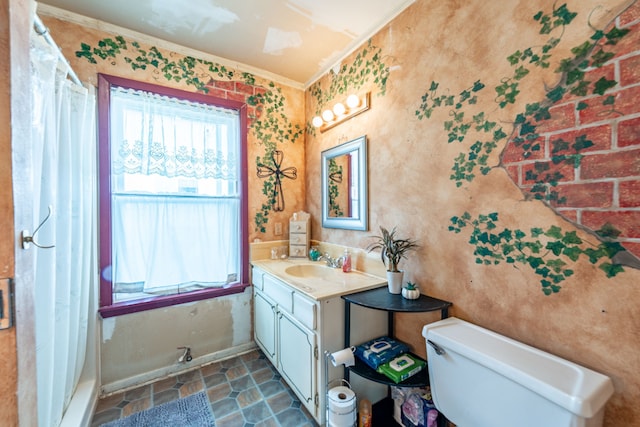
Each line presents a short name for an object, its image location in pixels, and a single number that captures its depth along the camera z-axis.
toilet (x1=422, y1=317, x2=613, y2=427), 0.74
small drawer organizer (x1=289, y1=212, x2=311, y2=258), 2.34
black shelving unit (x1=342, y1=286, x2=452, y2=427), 1.23
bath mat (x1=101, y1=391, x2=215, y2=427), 1.49
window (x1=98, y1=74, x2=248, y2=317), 1.77
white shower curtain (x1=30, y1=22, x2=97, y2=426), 1.06
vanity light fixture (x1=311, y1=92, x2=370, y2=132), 1.82
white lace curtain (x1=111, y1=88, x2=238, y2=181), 1.79
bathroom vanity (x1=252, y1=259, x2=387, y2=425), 1.39
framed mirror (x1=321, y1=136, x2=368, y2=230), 1.82
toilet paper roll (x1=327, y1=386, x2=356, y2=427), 1.27
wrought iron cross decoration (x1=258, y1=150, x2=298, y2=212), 2.34
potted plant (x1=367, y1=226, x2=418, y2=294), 1.45
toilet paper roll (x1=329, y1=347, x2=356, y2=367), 1.26
